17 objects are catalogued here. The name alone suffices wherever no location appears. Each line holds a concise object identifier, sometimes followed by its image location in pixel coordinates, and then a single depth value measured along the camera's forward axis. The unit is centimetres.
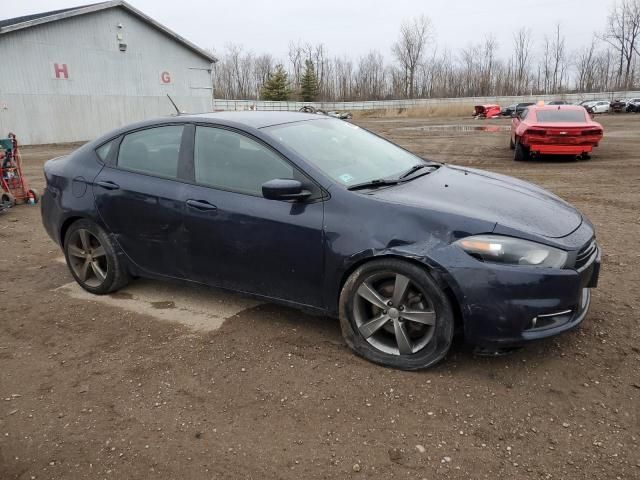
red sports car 1245
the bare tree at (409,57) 8319
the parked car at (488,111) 4519
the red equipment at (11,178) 857
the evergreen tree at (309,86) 6825
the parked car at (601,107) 4452
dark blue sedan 291
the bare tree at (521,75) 8512
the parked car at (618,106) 4406
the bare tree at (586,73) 8425
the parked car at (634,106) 4311
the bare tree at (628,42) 7456
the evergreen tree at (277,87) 6156
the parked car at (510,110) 4697
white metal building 2073
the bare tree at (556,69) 8931
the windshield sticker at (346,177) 341
